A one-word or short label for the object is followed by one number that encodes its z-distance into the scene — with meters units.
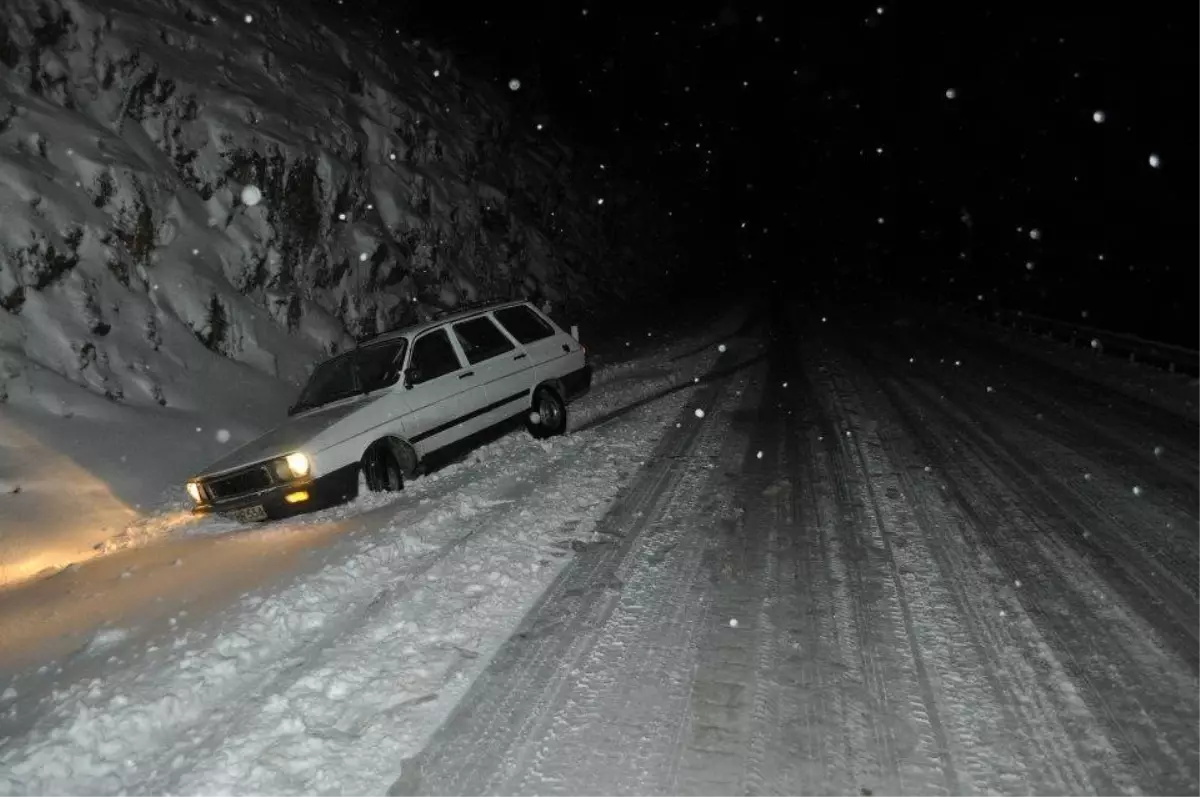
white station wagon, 6.78
